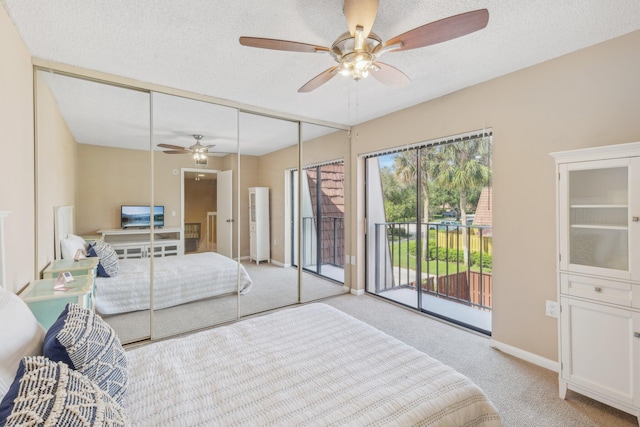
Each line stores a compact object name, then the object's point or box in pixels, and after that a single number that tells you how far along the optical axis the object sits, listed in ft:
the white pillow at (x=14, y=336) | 3.13
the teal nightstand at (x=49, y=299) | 6.02
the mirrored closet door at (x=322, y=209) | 13.53
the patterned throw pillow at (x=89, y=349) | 3.40
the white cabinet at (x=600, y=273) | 5.74
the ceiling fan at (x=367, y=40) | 4.71
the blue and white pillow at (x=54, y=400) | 2.31
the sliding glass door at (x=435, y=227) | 10.22
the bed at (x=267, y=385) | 3.50
